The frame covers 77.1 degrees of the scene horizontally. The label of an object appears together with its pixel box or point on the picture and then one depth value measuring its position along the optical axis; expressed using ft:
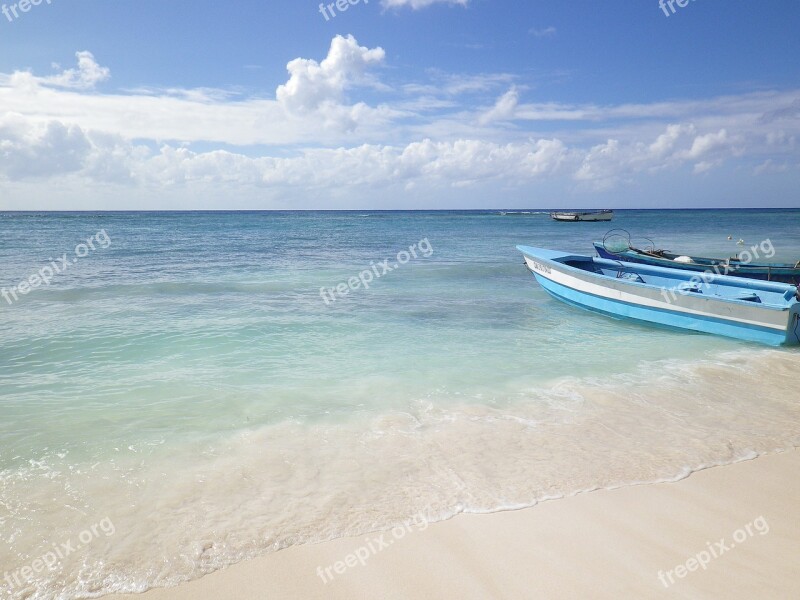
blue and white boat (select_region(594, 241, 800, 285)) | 50.03
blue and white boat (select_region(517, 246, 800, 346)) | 36.22
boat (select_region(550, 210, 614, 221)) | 251.25
